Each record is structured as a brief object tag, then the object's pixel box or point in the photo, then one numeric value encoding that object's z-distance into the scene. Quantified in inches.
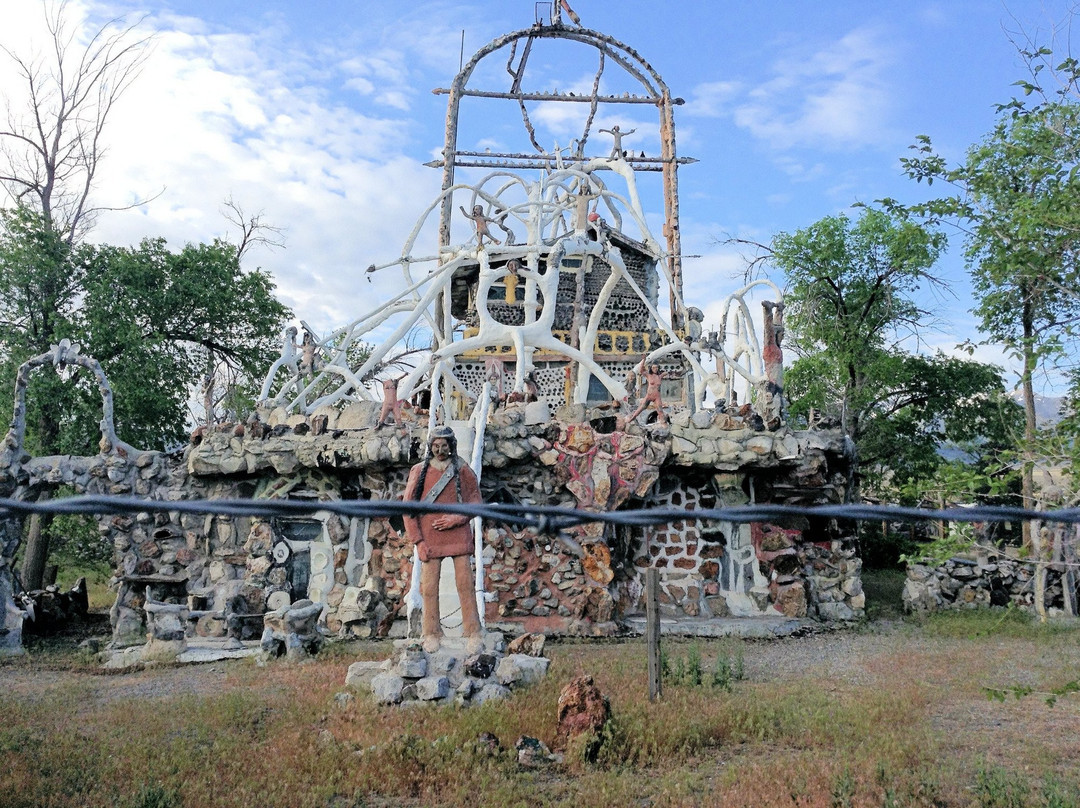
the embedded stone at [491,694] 300.2
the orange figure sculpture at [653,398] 480.7
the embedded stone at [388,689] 298.4
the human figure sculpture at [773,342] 543.8
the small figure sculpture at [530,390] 520.1
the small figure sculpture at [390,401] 481.4
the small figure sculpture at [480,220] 587.2
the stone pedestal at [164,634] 403.5
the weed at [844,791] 209.0
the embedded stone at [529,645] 354.6
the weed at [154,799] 203.5
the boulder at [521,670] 316.2
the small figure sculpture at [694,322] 603.2
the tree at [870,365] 820.0
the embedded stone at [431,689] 299.1
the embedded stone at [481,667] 309.1
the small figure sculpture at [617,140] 706.2
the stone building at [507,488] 459.2
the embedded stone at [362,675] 319.0
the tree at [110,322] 645.3
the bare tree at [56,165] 729.0
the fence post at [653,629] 307.9
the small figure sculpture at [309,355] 533.0
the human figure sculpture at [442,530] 329.4
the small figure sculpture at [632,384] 567.4
